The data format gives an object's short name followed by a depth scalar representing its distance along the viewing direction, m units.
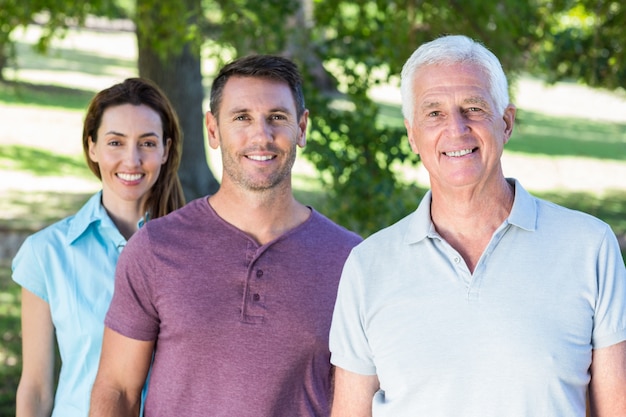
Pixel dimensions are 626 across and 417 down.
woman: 6.10
